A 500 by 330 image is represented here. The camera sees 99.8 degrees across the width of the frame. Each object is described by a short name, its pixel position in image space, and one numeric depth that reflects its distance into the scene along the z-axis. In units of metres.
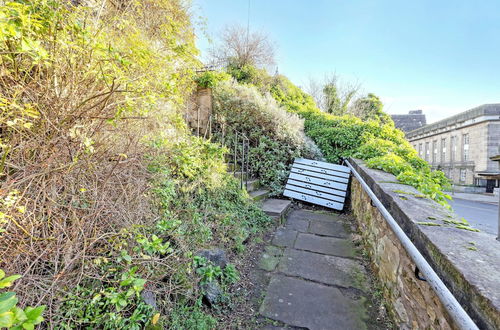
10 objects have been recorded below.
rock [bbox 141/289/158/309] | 1.35
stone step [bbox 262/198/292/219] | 3.45
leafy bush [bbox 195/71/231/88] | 5.81
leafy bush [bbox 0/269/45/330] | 0.53
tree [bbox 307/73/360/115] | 11.05
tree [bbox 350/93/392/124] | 9.58
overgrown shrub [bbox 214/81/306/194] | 4.67
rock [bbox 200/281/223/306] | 1.70
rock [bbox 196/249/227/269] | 1.93
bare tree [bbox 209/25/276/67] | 8.22
